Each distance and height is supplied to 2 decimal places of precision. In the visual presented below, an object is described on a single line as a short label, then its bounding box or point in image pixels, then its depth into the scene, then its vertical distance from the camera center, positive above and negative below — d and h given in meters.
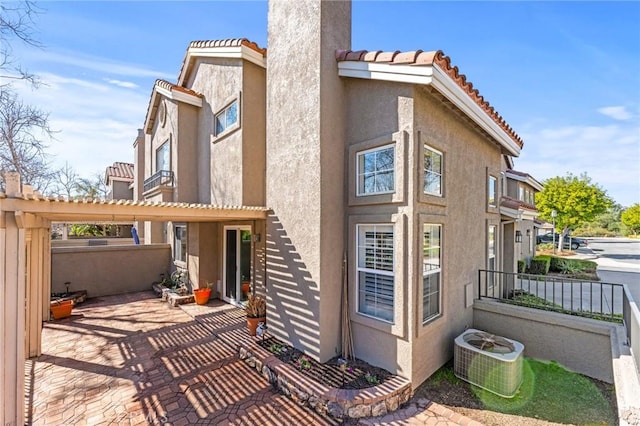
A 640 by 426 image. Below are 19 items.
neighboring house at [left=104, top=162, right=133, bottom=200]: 25.67 +3.21
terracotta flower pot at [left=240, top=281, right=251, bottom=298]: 11.65 -3.01
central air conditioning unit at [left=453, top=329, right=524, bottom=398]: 6.20 -3.42
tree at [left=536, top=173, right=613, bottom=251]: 28.11 +1.54
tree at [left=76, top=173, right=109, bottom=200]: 34.00 +3.83
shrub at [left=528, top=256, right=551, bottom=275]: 20.11 -3.59
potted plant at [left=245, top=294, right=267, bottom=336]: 8.85 -3.12
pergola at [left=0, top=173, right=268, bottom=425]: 4.94 -0.59
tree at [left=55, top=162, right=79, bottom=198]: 29.69 +4.13
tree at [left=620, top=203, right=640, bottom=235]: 51.84 -0.15
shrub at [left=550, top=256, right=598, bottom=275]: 19.26 -3.53
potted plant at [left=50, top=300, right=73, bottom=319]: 10.65 -3.56
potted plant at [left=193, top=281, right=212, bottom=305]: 11.96 -3.39
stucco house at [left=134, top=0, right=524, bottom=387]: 6.26 +0.73
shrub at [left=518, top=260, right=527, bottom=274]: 18.06 -3.25
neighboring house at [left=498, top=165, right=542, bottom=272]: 11.90 -0.03
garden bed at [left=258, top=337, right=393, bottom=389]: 6.08 -3.64
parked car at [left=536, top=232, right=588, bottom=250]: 39.21 -3.87
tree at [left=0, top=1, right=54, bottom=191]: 7.89 +4.68
